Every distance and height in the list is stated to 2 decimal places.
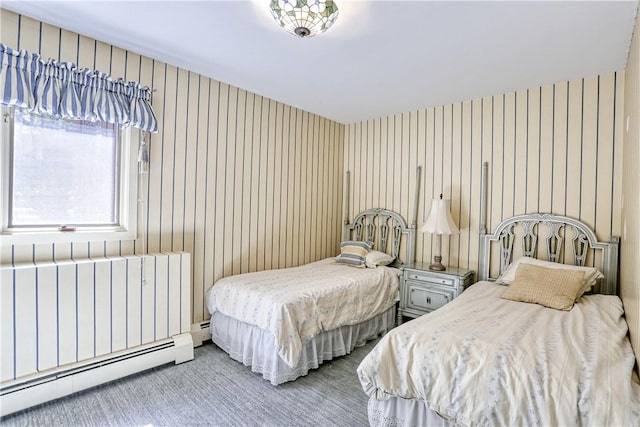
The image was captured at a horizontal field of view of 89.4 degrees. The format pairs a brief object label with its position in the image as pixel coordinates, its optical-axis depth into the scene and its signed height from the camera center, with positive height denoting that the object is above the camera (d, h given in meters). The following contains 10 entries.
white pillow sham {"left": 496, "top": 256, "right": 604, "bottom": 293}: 2.47 -0.45
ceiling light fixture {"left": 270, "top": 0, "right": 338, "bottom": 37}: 1.78 +1.11
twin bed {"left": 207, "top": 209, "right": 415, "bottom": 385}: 2.37 -0.85
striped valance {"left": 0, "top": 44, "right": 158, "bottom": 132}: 1.96 +0.77
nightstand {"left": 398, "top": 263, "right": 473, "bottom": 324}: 3.10 -0.75
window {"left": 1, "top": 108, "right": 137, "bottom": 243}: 2.12 +0.18
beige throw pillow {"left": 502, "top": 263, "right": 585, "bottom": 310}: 2.28 -0.54
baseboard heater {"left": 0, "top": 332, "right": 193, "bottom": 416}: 1.93 -1.14
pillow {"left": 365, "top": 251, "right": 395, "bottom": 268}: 3.54 -0.53
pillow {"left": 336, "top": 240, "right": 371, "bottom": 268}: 3.59 -0.49
